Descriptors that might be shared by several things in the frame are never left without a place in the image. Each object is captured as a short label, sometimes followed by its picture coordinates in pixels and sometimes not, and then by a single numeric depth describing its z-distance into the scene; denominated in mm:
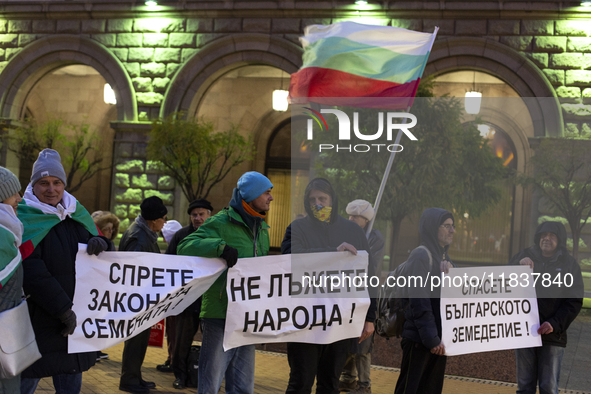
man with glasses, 4629
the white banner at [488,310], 4895
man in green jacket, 4441
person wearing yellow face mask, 4449
